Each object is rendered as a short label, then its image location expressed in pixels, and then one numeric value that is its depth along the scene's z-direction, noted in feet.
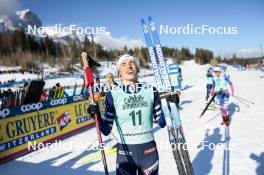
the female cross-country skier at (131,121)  10.49
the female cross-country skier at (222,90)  32.22
